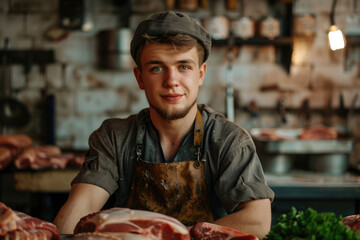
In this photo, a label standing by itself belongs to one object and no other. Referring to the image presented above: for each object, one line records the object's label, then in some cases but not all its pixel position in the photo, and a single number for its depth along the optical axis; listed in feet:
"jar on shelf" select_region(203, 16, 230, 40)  14.34
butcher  6.34
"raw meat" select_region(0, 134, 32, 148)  13.61
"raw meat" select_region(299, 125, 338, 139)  12.86
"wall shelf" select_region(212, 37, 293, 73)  14.30
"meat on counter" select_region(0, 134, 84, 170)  12.46
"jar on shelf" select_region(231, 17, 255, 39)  14.60
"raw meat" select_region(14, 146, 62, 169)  12.43
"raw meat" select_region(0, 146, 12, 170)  12.41
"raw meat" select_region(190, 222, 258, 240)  5.03
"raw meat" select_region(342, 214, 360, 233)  5.24
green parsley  4.17
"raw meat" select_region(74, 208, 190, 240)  4.66
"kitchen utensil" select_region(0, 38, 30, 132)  15.52
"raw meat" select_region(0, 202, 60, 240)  4.60
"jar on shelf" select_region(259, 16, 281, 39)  14.40
